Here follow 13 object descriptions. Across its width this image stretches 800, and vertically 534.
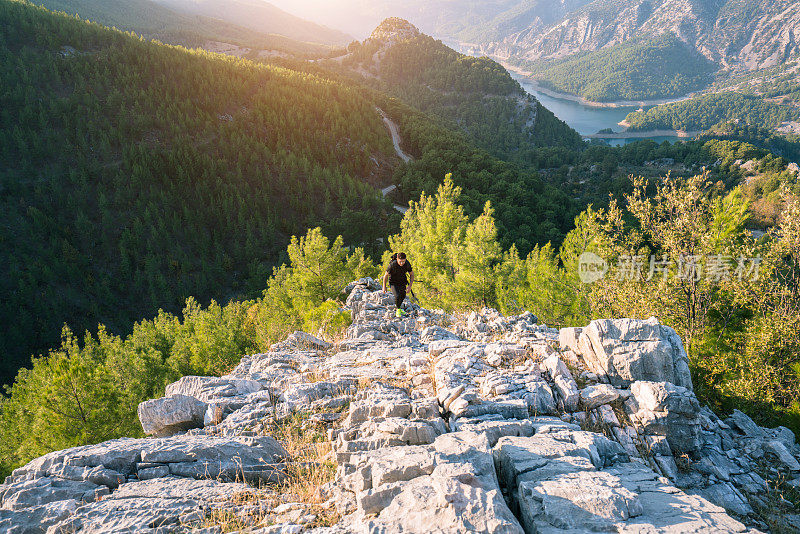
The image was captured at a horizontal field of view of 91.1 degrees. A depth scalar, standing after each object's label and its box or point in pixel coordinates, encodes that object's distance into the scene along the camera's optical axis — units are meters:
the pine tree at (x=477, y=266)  28.25
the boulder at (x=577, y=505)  6.19
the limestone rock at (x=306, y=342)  16.34
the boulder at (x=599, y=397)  10.72
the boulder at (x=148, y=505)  6.66
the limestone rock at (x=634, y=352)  11.73
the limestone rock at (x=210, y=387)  12.13
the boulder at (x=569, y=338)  13.32
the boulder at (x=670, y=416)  10.34
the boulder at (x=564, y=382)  10.71
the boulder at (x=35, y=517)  6.69
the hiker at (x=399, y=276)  16.95
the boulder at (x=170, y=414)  10.68
